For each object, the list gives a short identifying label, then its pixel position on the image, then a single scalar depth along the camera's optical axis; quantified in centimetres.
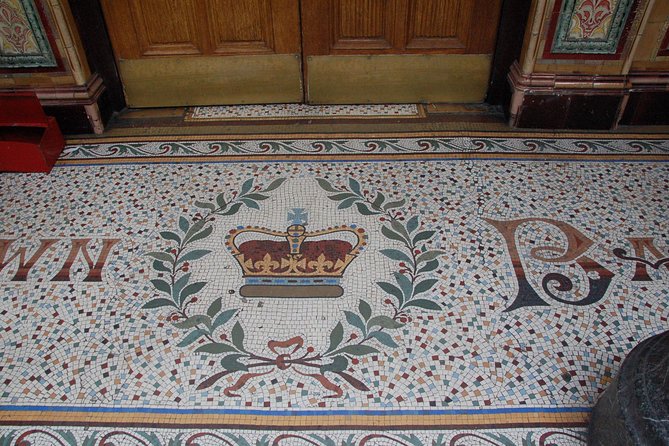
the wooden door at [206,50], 273
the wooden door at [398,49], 272
